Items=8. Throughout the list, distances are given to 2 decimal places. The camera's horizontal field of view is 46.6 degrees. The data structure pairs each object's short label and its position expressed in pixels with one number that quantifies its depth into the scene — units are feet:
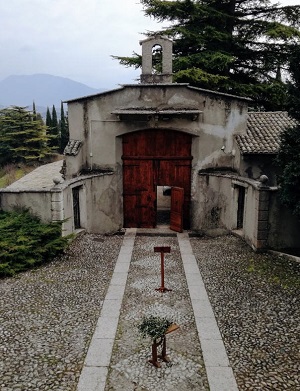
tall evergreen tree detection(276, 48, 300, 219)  35.86
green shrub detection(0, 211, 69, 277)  35.04
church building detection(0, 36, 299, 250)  51.75
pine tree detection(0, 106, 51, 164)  133.80
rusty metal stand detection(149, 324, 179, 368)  20.35
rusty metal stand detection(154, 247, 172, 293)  31.22
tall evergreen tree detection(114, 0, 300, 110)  78.43
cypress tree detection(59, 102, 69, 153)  155.94
